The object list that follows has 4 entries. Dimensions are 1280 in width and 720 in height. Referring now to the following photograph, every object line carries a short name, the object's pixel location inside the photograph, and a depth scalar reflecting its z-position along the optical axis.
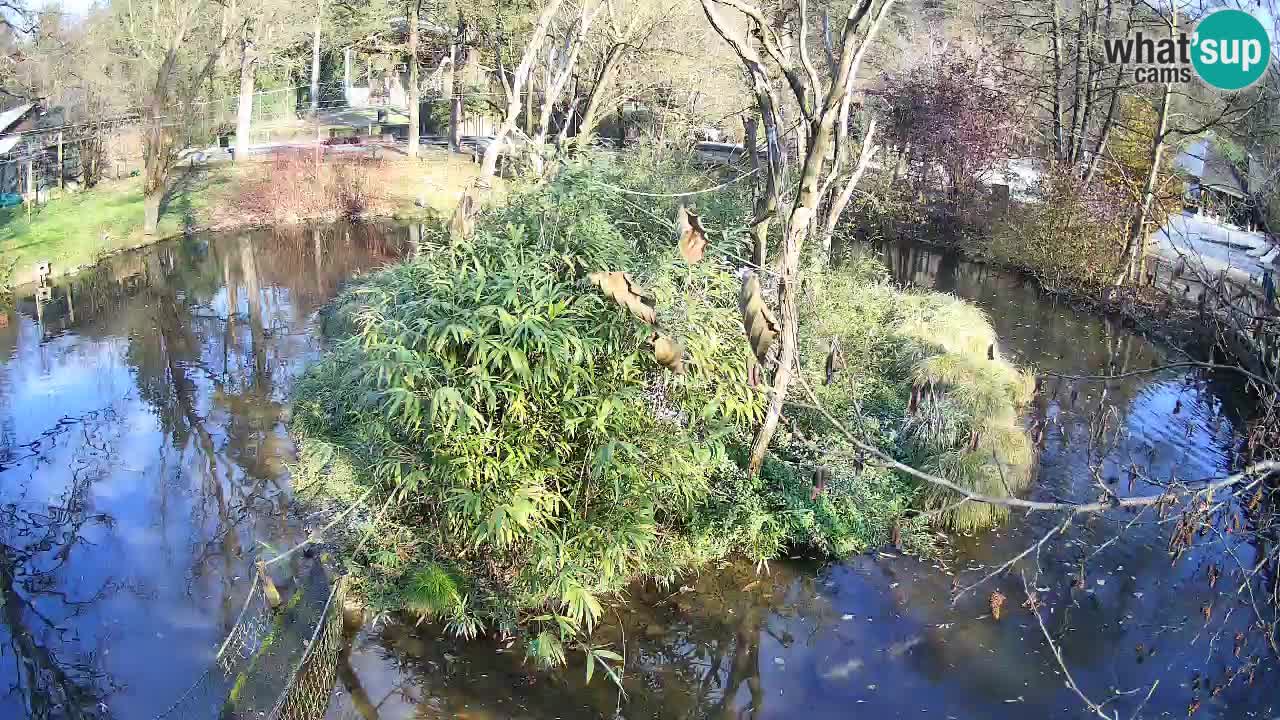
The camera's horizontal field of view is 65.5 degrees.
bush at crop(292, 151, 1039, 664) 7.15
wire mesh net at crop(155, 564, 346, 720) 6.83
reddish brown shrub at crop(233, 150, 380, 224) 25.02
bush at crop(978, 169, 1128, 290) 19.06
